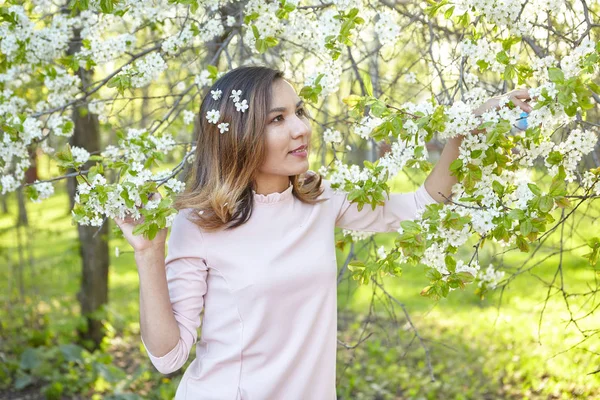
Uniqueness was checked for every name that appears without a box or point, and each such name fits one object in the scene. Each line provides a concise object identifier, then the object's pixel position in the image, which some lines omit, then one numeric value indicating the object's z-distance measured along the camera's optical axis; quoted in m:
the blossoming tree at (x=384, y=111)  1.54
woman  1.74
